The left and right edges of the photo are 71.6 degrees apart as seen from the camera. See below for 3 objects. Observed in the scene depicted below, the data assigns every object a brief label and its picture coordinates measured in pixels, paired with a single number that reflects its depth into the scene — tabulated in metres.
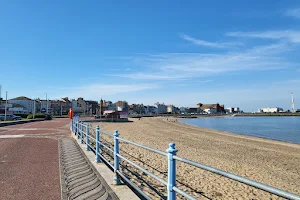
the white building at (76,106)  106.22
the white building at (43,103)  101.11
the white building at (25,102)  97.95
